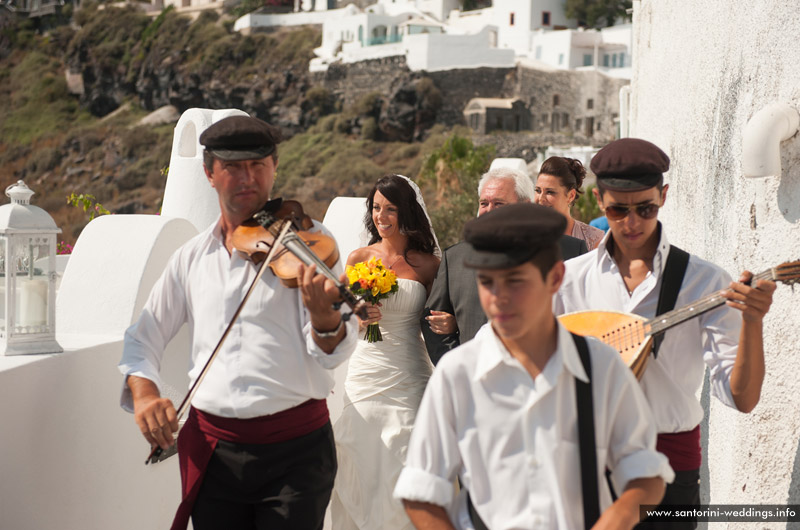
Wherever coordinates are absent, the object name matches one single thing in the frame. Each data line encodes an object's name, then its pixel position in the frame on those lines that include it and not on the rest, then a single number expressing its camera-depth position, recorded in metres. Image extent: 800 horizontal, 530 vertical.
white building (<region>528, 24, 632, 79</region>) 56.94
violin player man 2.79
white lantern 3.52
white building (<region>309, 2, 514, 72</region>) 58.53
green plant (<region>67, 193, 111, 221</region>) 8.66
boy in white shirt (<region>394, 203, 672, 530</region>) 2.04
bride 4.58
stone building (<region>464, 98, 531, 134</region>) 55.75
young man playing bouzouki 2.69
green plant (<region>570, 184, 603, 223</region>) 28.00
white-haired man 4.12
